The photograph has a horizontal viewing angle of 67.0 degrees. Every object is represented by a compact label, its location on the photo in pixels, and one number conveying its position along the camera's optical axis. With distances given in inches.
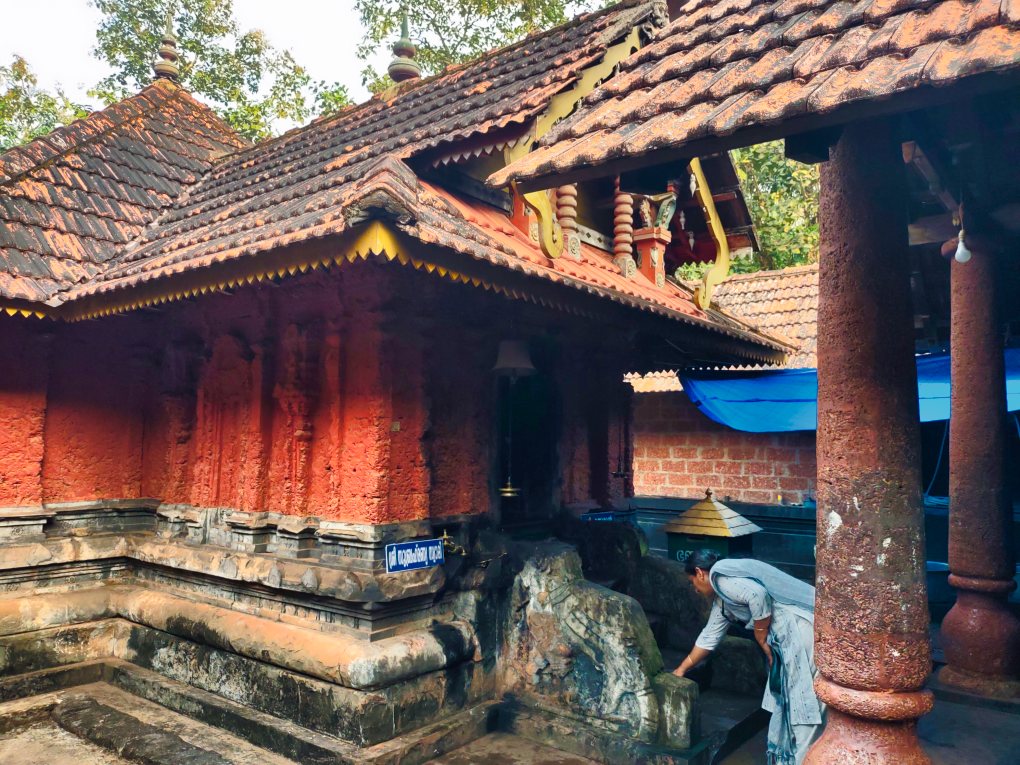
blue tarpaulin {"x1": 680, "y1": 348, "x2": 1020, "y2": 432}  342.3
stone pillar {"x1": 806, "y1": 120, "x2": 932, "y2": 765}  102.2
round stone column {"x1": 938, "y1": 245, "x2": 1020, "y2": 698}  204.2
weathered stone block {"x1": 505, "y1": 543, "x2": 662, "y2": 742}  192.9
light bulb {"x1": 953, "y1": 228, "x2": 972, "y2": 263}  127.7
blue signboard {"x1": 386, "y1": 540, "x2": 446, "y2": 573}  193.6
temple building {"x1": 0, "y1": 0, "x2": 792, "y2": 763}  191.8
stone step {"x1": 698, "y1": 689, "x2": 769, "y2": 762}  194.4
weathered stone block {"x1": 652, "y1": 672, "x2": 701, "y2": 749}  185.6
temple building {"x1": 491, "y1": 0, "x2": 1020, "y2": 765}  93.8
